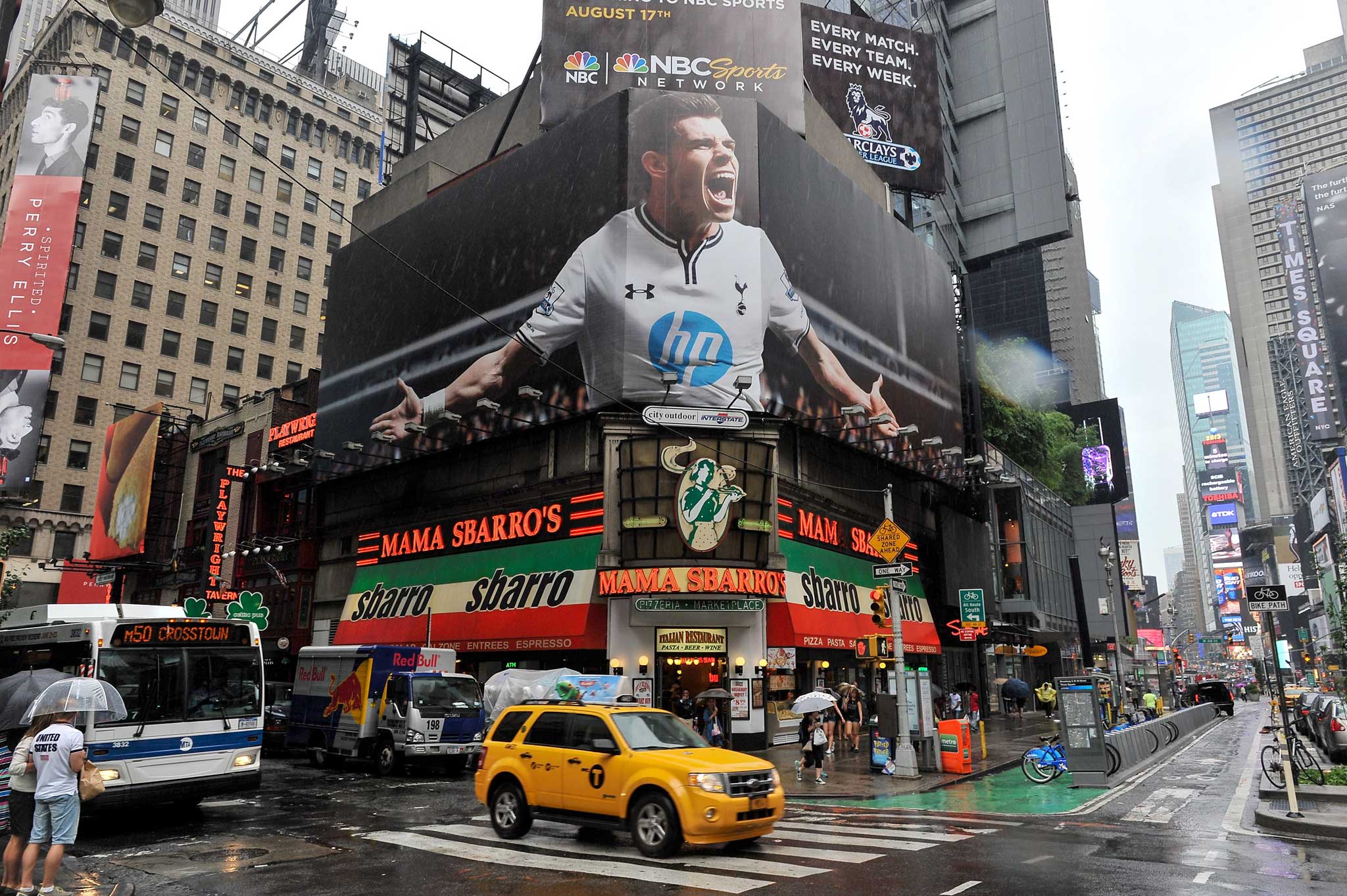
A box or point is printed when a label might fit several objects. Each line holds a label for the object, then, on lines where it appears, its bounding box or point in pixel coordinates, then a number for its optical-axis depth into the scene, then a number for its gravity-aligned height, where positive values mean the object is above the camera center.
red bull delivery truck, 20.56 -1.37
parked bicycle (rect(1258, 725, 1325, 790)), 16.25 -2.25
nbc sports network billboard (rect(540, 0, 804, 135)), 32.44 +21.67
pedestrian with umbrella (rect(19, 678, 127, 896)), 8.21 -1.26
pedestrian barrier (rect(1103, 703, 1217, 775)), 19.59 -2.37
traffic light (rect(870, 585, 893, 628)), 20.38 +0.97
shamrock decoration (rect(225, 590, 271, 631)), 25.27 +1.30
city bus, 13.01 -0.52
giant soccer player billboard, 27.81 +12.40
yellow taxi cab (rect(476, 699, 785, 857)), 10.41 -1.55
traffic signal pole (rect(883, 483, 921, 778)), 19.56 -1.88
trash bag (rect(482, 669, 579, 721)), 19.64 -0.77
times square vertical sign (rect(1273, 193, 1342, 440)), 121.50 +43.90
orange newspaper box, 20.38 -2.15
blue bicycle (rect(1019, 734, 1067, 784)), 18.52 -2.34
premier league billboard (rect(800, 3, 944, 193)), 48.09 +30.02
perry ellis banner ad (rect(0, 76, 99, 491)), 51.56 +24.28
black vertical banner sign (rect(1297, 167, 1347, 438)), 106.88 +45.29
